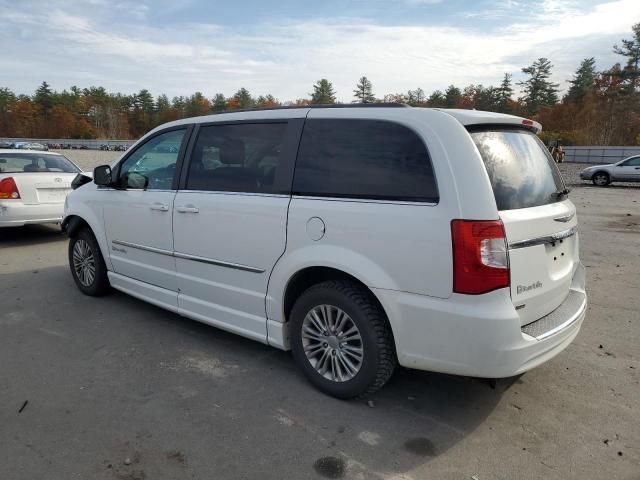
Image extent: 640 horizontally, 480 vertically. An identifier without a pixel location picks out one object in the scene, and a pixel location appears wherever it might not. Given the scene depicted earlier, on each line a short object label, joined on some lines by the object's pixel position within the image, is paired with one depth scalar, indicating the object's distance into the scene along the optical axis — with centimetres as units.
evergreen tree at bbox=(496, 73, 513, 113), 7194
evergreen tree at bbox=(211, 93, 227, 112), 11088
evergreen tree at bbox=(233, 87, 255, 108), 11006
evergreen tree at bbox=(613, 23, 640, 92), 5944
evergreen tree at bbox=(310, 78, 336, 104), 10236
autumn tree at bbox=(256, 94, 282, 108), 10759
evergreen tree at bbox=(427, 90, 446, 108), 7706
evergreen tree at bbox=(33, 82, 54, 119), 11119
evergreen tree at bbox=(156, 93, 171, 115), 11819
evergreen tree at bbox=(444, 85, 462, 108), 7838
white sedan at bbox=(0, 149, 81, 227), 780
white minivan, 269
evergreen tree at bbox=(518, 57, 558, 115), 7288
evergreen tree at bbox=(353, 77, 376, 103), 10519
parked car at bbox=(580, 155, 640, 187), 2147
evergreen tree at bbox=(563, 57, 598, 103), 6762
